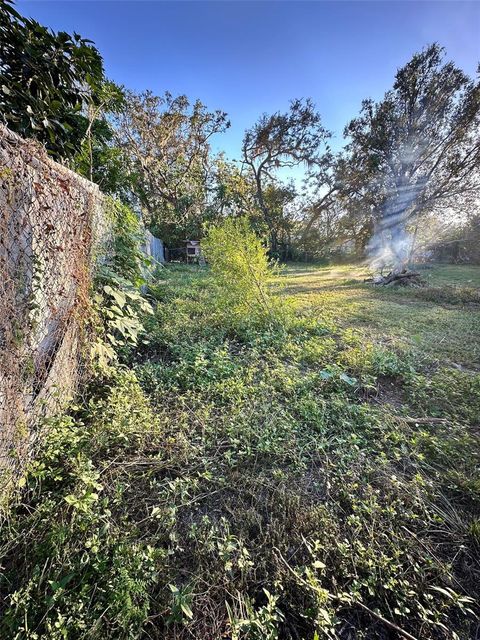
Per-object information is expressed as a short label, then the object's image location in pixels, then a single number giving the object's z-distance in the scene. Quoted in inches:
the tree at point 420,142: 370.6
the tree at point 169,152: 428.8
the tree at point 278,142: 551.2
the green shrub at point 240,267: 130.2
